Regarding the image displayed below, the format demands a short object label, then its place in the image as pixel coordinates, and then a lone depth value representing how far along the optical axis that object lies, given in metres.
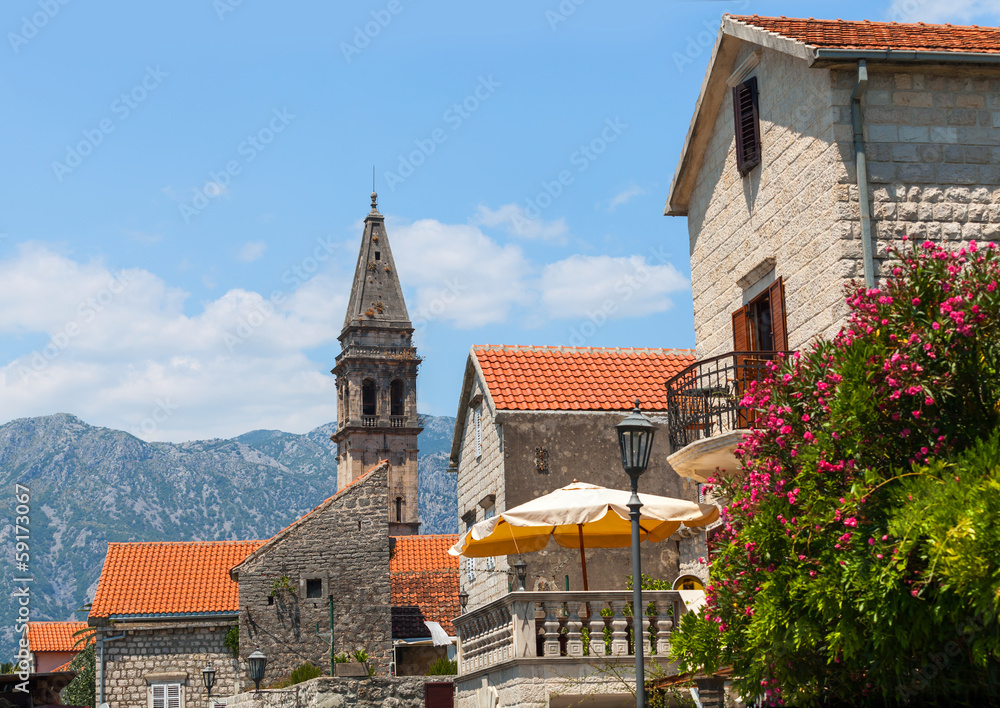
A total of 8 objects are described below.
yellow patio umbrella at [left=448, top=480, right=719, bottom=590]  16.39
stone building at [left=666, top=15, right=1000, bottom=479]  14.73
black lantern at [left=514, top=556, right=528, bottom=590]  21.36
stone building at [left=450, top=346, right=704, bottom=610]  22.61
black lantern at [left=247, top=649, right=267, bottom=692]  30.77
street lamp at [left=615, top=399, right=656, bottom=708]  12.62
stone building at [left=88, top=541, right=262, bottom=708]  37.06
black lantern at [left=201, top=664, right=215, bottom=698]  34.53
